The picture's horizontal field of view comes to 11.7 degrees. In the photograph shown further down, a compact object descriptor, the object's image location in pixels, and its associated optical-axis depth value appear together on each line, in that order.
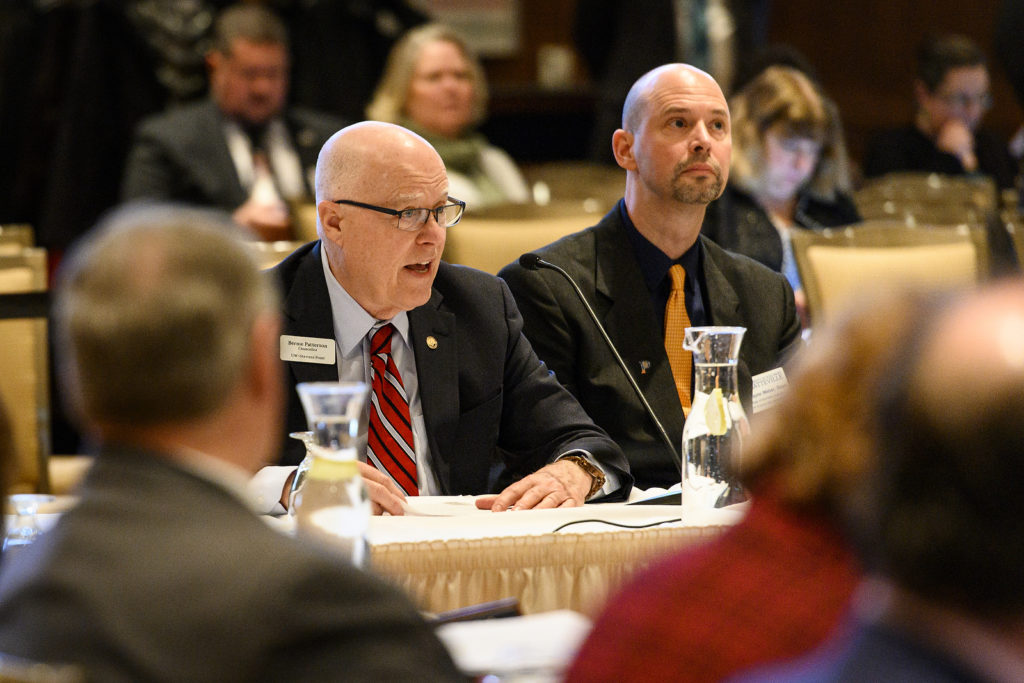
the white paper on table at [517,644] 5.83
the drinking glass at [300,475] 6.34
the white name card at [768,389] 6.59
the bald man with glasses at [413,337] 6.79
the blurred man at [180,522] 4.38
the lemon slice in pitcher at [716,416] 6.43
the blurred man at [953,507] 3.24
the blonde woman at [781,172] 8.08
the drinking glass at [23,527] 6.27
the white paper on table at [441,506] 6.51
